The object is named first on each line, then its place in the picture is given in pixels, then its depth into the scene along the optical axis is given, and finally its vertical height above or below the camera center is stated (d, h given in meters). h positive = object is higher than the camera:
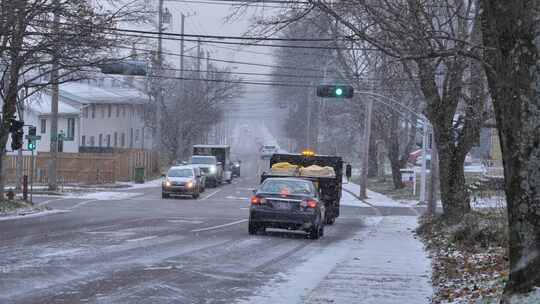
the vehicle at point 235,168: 77.66 -0.50
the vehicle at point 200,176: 50.72 -0.83
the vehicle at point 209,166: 61.41 -0.24
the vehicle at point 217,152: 68.12 +0.80
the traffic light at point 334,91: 39.98 +3.25
